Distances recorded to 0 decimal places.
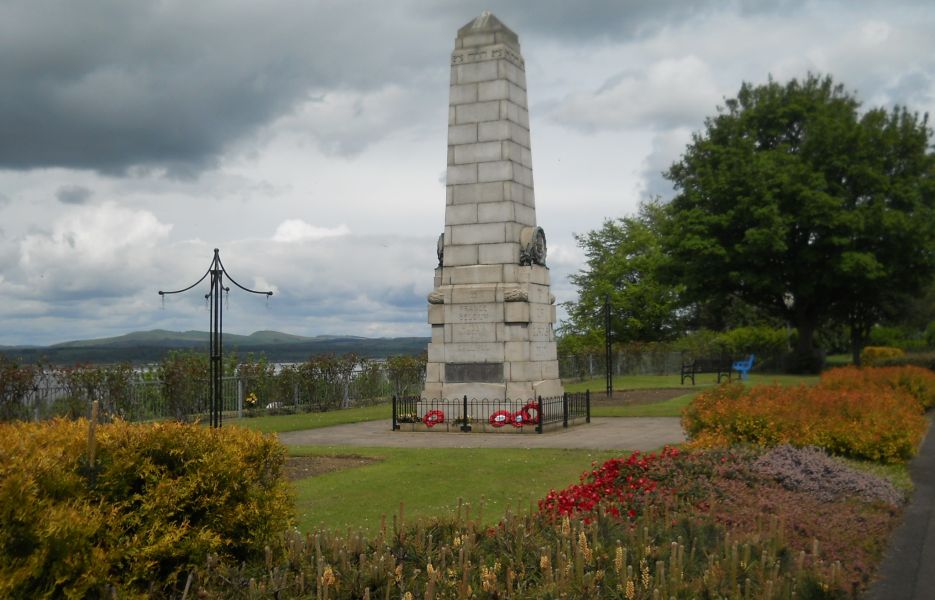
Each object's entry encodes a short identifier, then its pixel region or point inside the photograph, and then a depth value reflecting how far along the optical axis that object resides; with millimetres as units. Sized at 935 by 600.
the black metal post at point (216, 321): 14977
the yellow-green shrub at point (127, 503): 4656
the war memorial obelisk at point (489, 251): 19953
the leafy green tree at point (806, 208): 36438
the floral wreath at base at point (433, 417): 19859
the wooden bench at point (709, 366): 34959
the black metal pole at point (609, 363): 29006
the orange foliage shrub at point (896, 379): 21266
